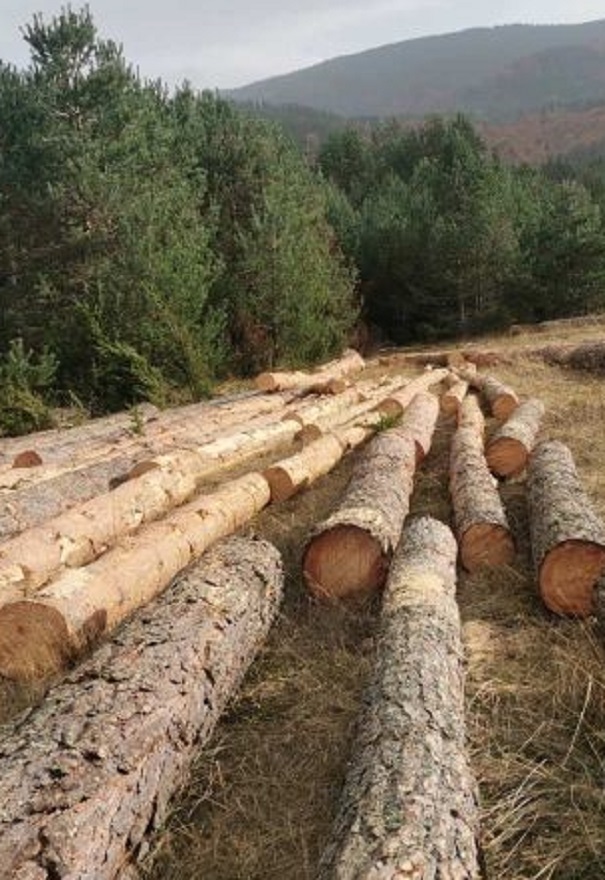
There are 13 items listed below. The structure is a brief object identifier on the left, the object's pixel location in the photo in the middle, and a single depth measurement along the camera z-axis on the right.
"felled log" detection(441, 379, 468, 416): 12.21
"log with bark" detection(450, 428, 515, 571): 5.84
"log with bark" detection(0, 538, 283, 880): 2.83
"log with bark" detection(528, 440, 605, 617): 5.02
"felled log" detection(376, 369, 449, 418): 11.27
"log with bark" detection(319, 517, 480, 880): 2.70
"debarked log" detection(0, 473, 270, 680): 4.59
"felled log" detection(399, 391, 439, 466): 8.86
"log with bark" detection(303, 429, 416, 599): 5.39
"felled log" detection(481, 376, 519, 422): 11.73
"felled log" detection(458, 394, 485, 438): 9.58
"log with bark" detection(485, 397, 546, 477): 8.28
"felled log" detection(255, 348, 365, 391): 14.18
